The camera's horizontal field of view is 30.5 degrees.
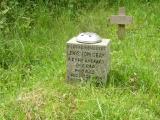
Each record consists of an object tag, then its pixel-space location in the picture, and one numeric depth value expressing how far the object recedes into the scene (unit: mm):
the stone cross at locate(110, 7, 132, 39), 4192
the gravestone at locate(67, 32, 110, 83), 3065
